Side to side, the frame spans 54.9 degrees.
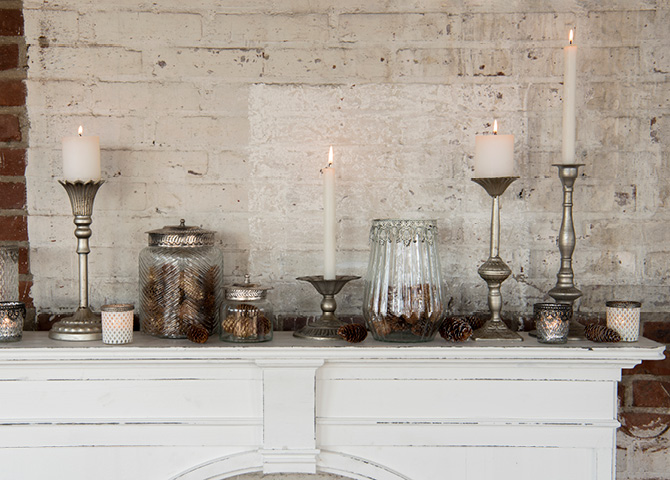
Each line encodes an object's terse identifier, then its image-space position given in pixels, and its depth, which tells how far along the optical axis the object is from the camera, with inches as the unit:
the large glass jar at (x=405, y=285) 45.7
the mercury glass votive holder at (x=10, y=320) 46.4
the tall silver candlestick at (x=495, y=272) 47.4
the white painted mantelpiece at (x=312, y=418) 46.4
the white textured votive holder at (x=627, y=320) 46.8
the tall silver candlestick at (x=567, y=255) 48.7
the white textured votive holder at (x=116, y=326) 45.9
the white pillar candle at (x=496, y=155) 47.1
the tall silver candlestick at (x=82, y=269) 47.3
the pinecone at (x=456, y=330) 46.1
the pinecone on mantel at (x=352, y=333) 45.6
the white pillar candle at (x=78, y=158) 47.6
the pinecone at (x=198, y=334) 45.5
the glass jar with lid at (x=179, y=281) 47.4
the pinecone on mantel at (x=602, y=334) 46.2
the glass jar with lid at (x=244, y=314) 45.8
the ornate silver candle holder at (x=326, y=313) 47.6
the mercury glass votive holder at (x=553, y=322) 45.8
